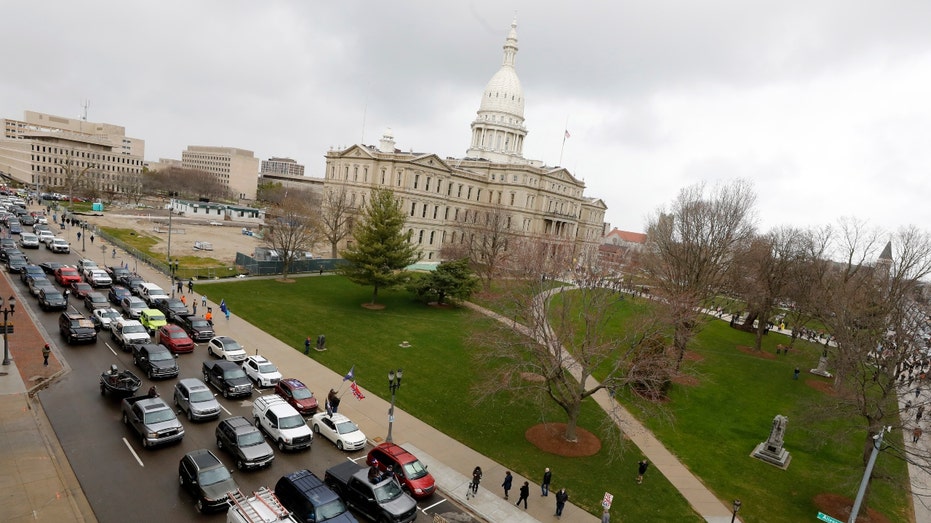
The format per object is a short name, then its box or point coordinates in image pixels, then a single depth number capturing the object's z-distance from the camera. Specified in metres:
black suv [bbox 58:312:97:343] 27.59
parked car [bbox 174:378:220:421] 20.92
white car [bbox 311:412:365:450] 20.19
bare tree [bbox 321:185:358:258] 64.00
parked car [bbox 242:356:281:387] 25.58
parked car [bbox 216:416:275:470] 17.78
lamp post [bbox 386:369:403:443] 21.09
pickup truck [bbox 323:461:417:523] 15.65
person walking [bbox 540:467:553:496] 18.23
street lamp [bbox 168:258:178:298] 46.06
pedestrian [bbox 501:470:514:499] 17.83
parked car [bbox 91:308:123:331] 30.69
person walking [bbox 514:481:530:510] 17.27
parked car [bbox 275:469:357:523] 14.58
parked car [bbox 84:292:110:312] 33.25
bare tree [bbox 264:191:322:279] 51.88
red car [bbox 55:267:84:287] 39.00
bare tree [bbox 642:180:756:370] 35.28
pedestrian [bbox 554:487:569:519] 17.23
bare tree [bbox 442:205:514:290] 53.47
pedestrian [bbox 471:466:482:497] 17.69
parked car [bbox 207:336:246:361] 28.09
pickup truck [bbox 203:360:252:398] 23.89
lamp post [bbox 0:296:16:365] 22.77
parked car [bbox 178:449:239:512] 15.12
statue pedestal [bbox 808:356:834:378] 39.81
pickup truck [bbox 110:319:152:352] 27.95
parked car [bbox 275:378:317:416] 23.02
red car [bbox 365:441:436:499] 17.47
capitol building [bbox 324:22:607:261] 76.94
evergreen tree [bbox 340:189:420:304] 44.22
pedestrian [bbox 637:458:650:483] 20.08
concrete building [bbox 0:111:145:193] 137.50
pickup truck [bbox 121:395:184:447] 18.27
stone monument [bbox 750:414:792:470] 23.45
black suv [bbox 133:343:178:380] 24.64
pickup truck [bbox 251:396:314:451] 19.58
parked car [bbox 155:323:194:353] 28.91
